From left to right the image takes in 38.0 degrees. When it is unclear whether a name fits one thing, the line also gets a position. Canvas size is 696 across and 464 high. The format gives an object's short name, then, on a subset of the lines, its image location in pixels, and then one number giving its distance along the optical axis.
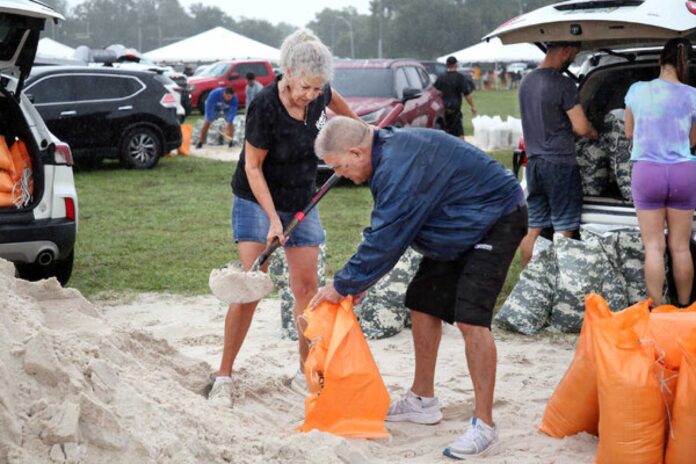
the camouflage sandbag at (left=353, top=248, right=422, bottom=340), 6.58
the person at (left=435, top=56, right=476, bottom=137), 17.17
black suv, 15.57
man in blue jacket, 4.35
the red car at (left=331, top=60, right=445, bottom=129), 14.92
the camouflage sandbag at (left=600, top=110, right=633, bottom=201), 7.20
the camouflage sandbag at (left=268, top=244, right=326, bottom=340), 6.58
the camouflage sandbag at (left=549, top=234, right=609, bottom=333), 6.65
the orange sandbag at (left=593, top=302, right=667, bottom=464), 4.18
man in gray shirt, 7.16
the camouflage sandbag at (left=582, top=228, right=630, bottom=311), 6.68
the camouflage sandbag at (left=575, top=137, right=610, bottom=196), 7.43
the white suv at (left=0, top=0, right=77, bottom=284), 7.13
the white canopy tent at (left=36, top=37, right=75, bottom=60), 40.75
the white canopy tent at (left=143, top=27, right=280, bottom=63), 42.86
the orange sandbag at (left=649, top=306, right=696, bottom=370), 4.39
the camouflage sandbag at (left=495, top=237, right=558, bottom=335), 6.72
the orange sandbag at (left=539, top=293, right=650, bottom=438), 4.46
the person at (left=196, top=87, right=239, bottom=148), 20.69
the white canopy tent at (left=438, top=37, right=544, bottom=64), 41.53
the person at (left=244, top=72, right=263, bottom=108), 20.41
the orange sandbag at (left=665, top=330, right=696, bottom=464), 4.09
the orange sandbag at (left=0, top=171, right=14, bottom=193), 7.26
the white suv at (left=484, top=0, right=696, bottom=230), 6.34
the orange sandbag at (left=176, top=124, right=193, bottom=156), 19.64
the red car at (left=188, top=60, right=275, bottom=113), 30.84
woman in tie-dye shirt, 6.38
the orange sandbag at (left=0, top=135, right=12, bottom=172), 7.36
